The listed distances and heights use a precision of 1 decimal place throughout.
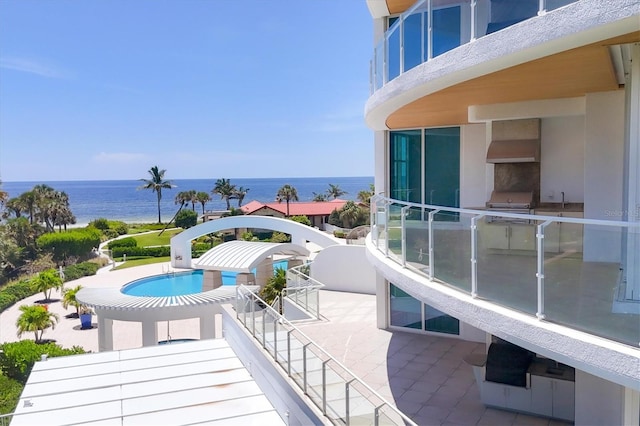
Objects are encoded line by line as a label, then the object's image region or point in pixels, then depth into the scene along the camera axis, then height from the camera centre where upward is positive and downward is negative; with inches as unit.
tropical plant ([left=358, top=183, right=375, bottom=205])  2286.4 -75.0
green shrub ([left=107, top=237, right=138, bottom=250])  1919.3 -221.6
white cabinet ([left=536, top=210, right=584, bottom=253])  197.0 -23.1
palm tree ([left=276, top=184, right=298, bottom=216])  2610.7 -62.4
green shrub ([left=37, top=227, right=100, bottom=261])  1734.7 -199.1
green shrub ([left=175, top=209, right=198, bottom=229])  2498.8 -171.5
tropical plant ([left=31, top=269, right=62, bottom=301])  1221.1 -231.4
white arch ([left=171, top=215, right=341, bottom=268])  1168.9 -122.2
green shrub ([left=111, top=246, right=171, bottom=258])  1818.4 -240.2
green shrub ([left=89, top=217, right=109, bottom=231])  2345.0 -182.2
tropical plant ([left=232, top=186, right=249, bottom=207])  2999.5 -66.4
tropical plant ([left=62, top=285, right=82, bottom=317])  1093.1 -242.0
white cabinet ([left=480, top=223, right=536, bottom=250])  221.3 -26.1
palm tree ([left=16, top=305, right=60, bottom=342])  924.6 -244.0
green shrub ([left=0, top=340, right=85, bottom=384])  709.9 -239.9
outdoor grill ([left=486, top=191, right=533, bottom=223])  376.8 -17.9
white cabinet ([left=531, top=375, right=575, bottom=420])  327.3 -141.5
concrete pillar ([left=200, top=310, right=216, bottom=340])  756.6 -211.6
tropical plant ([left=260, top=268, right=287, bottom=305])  869.2 -180.2
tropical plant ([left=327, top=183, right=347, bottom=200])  3597.4 -76.4
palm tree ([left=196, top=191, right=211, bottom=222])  2876.0 -79.4
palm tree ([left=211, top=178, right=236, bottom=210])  2942.9 -42.4
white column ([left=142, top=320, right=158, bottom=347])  735.1 -213.4
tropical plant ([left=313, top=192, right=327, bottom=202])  3245.6 -108.3
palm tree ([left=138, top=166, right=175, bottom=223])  2886.3 +15.4
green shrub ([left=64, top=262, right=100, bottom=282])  1459.2 -249.3
